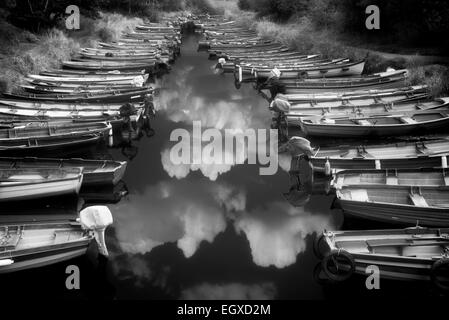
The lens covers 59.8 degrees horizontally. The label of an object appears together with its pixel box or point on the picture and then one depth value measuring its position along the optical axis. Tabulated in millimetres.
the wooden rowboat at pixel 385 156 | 13227
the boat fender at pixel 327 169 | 13047
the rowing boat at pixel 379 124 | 16500
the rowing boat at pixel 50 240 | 9164
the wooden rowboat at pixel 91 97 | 19125
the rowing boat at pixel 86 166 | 13031
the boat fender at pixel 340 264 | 9163
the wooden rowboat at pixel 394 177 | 12406
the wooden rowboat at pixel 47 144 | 14727
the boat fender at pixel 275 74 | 23047
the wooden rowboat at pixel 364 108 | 18234
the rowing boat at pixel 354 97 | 19547
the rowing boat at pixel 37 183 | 11828
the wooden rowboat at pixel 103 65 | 26406
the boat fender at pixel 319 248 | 10330
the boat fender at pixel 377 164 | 13289
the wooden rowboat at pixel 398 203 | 10674
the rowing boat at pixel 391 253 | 9008
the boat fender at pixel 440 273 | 8791
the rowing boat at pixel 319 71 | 24828
